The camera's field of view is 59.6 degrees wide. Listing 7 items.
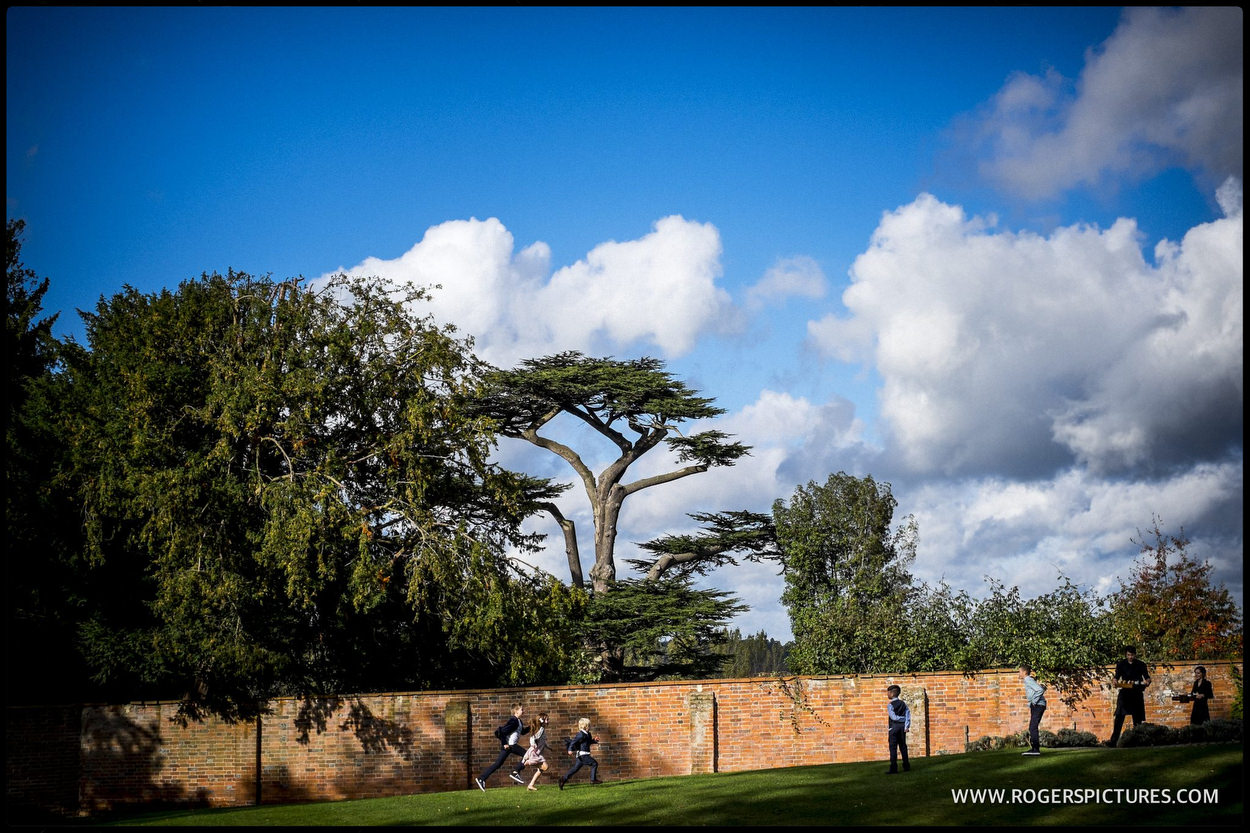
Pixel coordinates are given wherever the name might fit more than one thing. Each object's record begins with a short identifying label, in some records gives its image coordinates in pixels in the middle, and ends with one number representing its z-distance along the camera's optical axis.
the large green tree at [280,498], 23.80
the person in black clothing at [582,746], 19.16
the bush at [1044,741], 20.25
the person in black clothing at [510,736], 19.98
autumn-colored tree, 31.42
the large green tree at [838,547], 37.38
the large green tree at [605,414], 38.28
